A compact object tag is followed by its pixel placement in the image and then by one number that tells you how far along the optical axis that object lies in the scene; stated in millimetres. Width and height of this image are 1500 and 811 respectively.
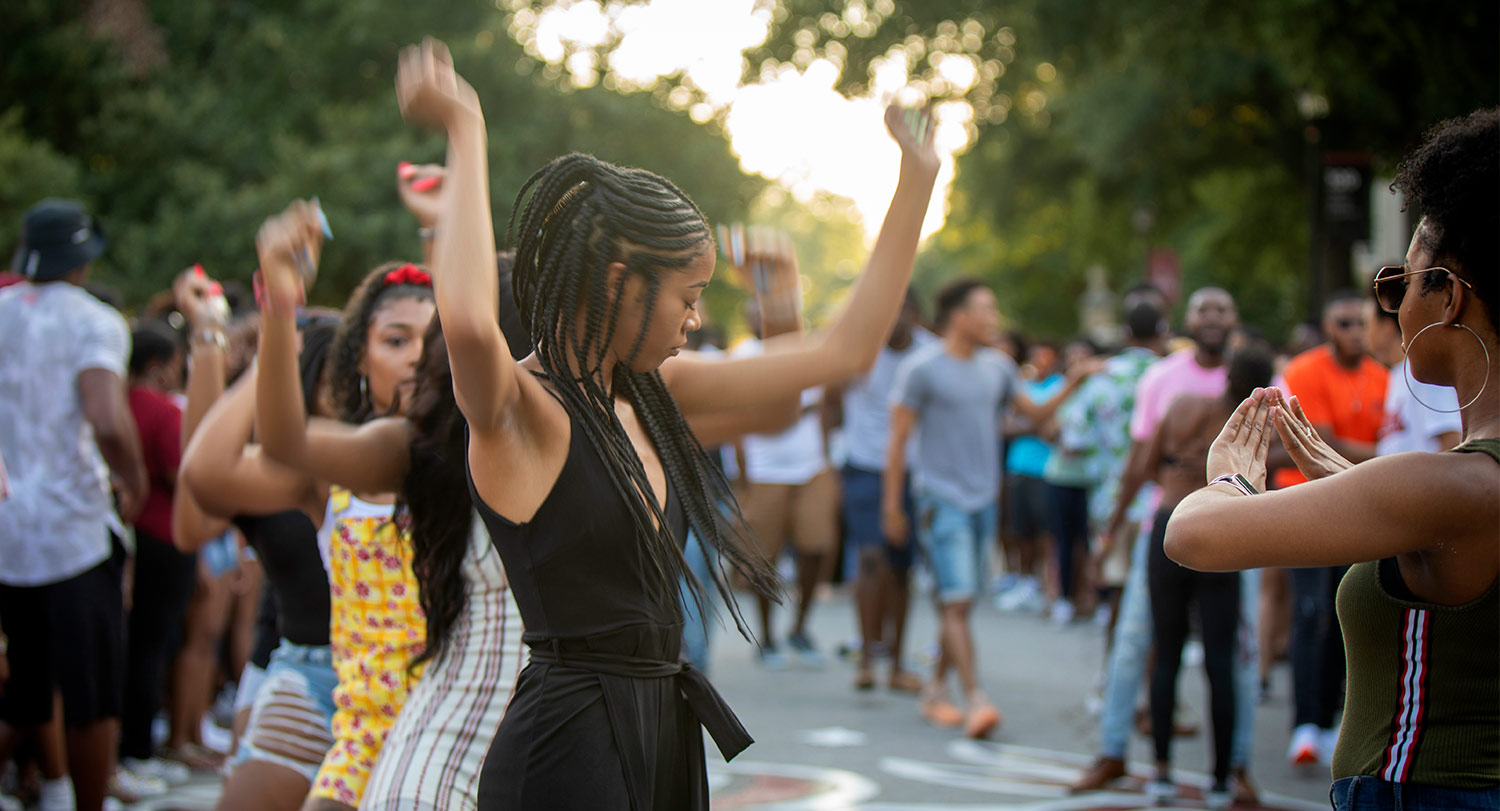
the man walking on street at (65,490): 5172
